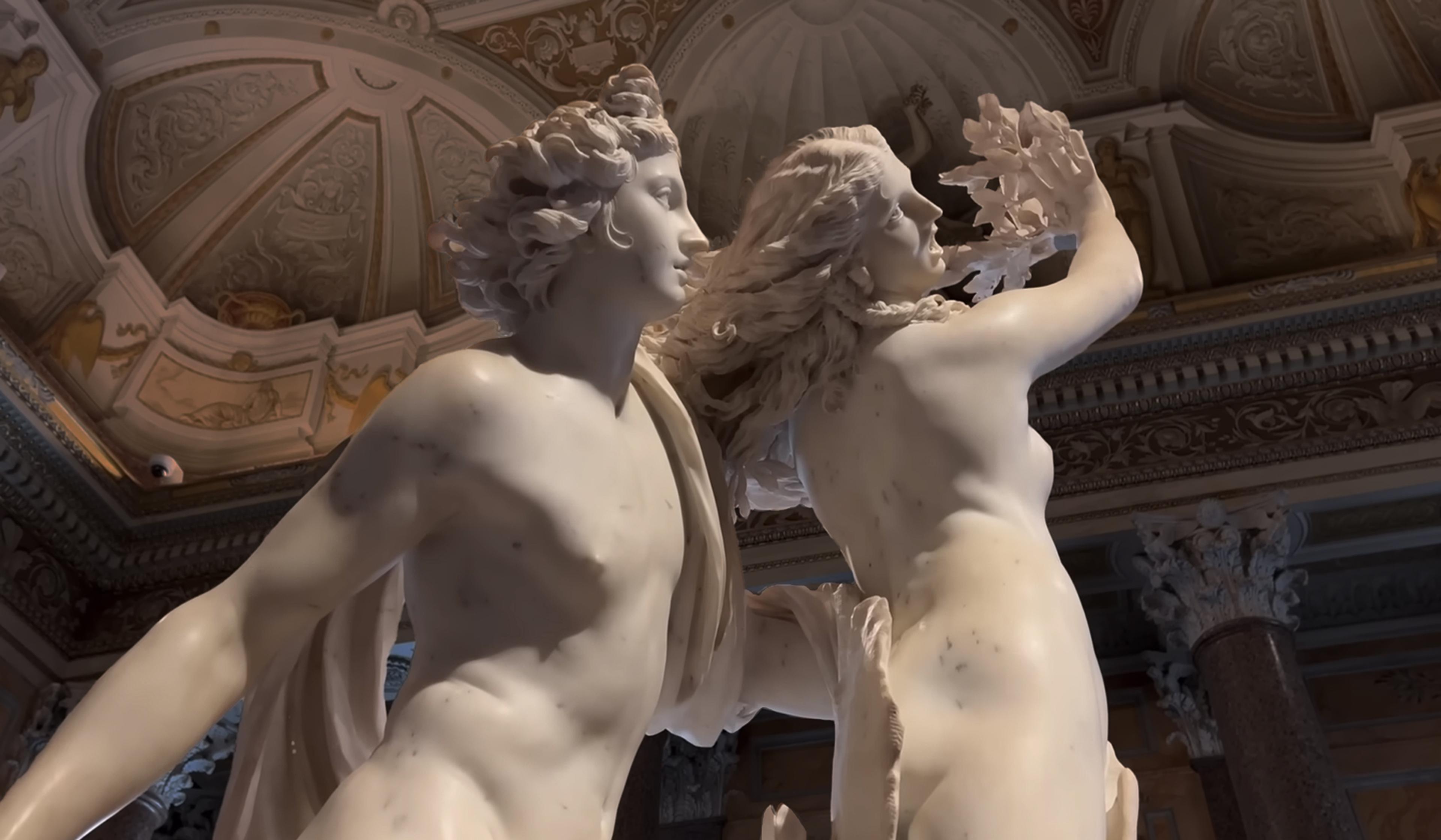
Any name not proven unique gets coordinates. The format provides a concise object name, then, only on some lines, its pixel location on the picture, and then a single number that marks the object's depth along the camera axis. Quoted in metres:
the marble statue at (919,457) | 1.31
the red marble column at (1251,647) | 4.62
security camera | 8.46
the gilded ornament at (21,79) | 7.27
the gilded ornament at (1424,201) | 6.95
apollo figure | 1.16
